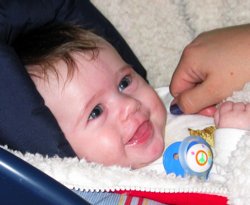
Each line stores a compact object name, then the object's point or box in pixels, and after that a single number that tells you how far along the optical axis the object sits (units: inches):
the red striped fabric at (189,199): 25.4
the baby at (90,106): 27.3
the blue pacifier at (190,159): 26.5
